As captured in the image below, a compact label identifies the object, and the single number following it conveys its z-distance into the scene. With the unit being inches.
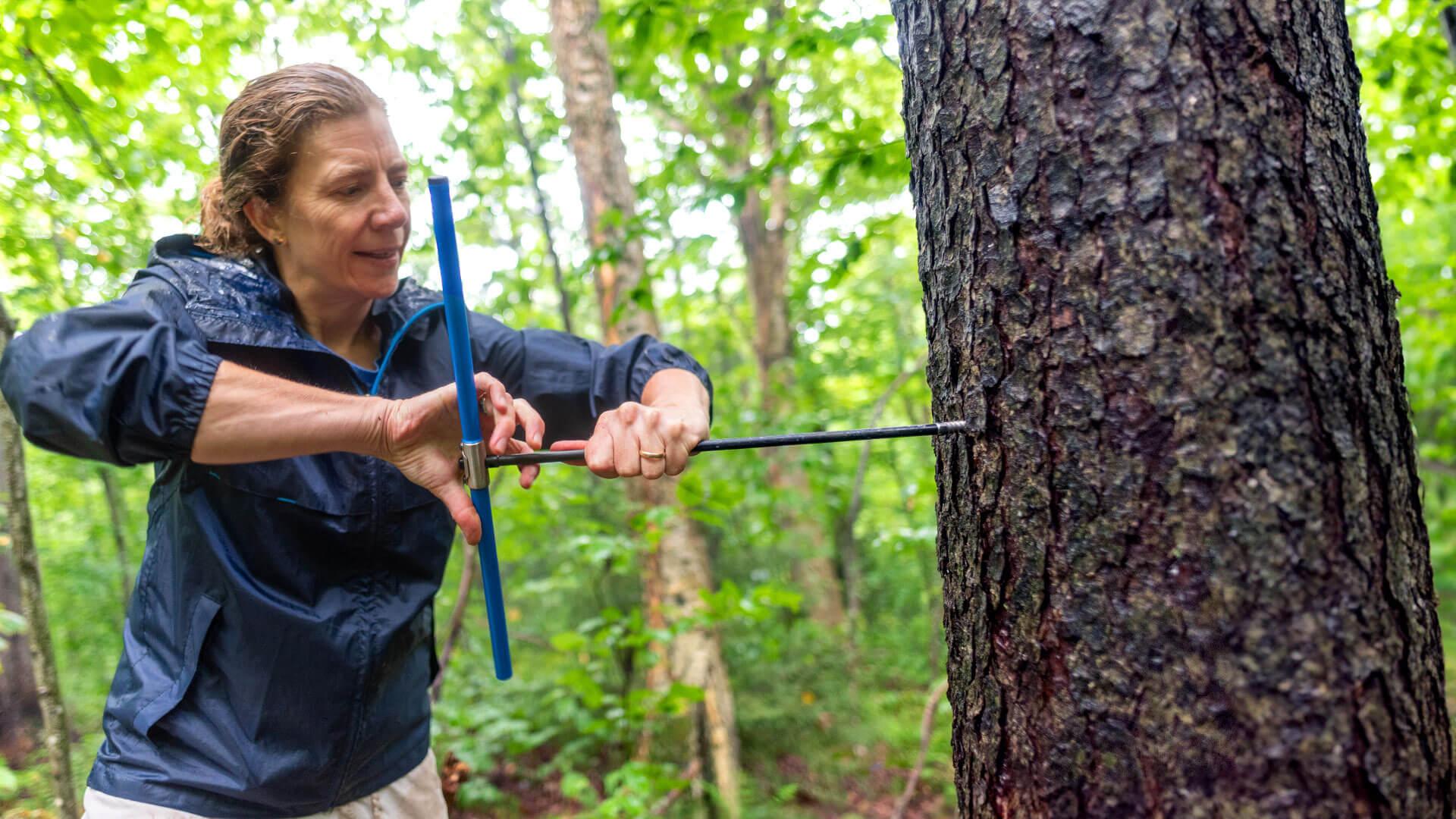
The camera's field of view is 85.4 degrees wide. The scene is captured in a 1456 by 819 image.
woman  47.3
